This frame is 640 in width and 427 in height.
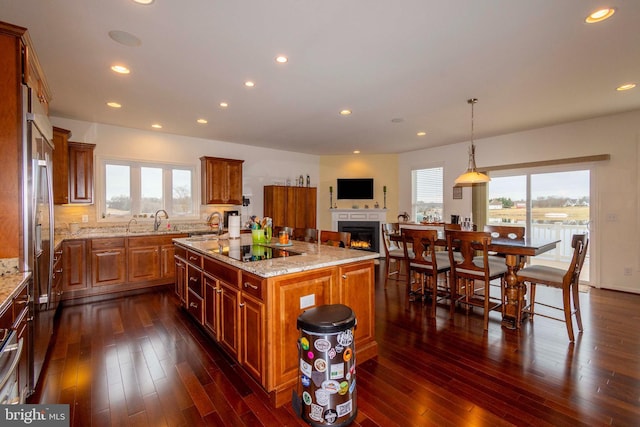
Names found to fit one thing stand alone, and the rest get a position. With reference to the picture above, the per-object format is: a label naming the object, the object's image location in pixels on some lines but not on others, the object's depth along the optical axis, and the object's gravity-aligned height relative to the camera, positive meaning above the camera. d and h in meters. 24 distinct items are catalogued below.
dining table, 3.13 -0.77
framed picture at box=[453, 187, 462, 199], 6.53 +0.39
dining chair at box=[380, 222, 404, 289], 4.29 -0.57
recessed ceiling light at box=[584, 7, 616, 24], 2.10 +1.42
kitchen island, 2.02 -0.68
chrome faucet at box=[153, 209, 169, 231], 5.28 -0.17
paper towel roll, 3.74 -0.23
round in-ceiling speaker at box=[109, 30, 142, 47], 2.40 +1.43
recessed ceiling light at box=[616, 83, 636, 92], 3.39 +1.44
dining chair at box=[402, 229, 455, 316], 3.53 -0.67
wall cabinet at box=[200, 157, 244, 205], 5.81 +0.59
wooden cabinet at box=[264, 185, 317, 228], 6.71 +0.11
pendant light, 4.03 +0.45
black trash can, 1.78 -0.98
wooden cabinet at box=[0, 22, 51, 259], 1.92 +0.47
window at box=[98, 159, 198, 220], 5.08 +0.38
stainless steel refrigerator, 1.99 -0.10
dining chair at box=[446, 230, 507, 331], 3.15 -0.64
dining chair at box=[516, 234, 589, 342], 2.84 -0.69
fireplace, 7.55 -0.60
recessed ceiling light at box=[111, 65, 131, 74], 2.95 +1.44
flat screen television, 7.77 +0.57
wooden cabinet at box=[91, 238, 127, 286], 4.32 -0.77
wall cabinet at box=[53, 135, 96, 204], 4.21 +0.61
